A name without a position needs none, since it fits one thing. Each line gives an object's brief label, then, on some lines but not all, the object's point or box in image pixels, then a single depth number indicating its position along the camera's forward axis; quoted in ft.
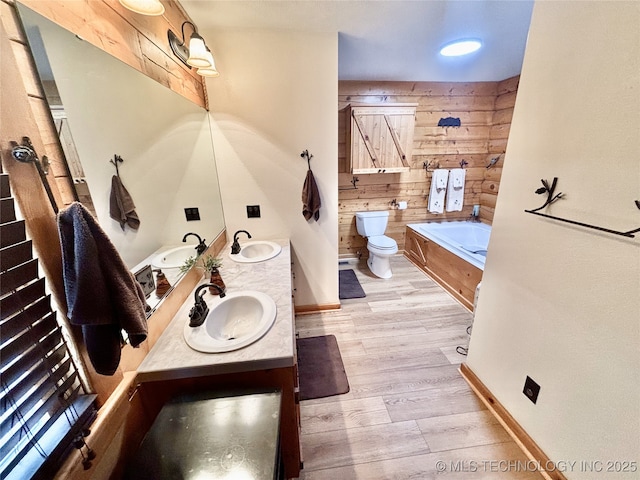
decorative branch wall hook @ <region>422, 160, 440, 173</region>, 11.41
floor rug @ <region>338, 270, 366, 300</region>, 9.32
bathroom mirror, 2.31
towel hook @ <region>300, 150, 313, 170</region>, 6.82
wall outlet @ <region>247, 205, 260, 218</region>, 7.25
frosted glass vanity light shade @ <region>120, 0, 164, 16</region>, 2.94
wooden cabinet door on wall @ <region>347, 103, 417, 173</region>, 9.41
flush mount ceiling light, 6.65
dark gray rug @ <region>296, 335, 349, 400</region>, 5.58
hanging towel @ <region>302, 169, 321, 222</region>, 6.93
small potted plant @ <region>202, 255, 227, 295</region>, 4.58
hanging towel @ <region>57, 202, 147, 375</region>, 1.99
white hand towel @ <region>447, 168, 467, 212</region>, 11.28
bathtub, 8.39
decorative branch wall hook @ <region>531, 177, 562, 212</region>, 3.53
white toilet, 10.08
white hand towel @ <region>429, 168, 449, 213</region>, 11.27
